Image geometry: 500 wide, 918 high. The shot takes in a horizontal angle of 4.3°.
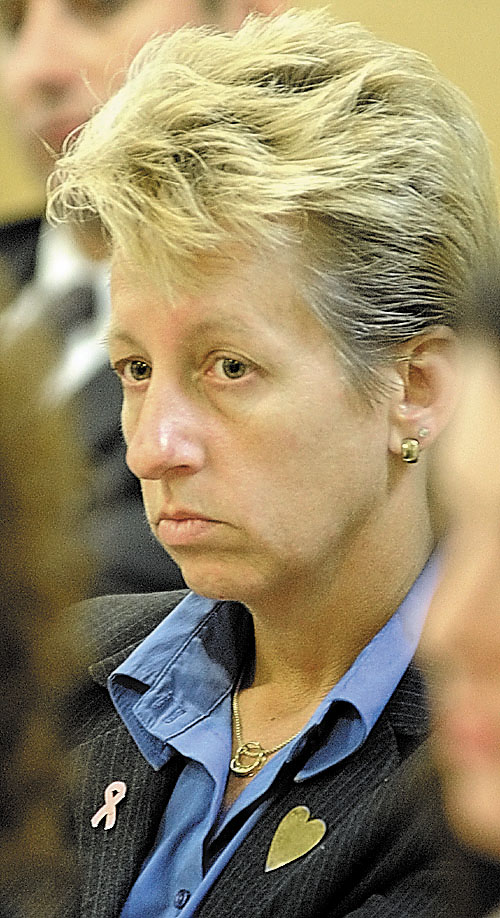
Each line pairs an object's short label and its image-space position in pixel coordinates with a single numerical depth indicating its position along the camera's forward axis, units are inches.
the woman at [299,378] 137.7
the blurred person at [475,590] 124.2
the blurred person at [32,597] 114.2
